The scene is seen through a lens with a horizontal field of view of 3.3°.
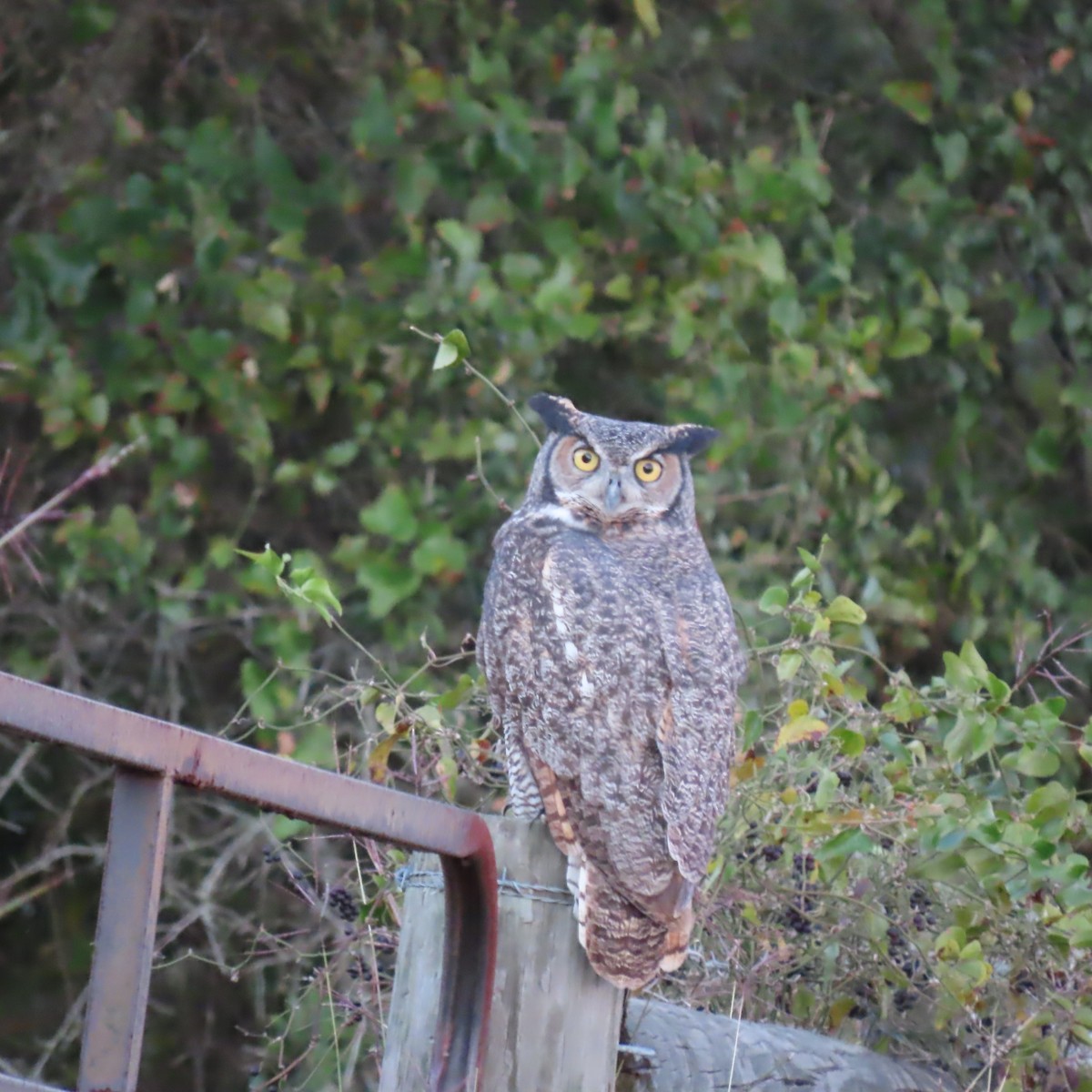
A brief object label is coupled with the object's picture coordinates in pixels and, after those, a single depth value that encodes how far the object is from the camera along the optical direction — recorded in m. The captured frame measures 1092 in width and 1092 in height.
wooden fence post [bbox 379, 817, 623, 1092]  14.41
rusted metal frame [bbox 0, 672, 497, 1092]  11.78
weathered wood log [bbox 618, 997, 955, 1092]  14.57
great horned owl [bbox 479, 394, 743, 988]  14.65
